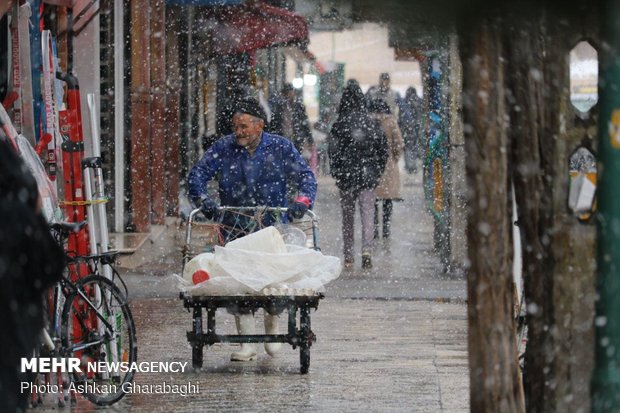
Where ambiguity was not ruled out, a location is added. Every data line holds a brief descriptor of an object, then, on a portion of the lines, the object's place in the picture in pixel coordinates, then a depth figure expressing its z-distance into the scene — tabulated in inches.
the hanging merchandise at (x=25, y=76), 750.5
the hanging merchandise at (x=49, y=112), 678.5
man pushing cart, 774.5
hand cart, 705.6
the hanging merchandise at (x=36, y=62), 759.1
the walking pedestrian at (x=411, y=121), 2666.1
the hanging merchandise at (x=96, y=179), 677.4
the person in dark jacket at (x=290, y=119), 1599.4
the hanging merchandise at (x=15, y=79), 739.4
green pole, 399.9
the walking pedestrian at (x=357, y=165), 1231.5
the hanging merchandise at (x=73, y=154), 678.5
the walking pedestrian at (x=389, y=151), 1318.9
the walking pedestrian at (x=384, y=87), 1565.9
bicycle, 614.5
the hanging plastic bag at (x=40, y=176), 634.2
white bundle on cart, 701.9
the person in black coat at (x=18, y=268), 377.7
